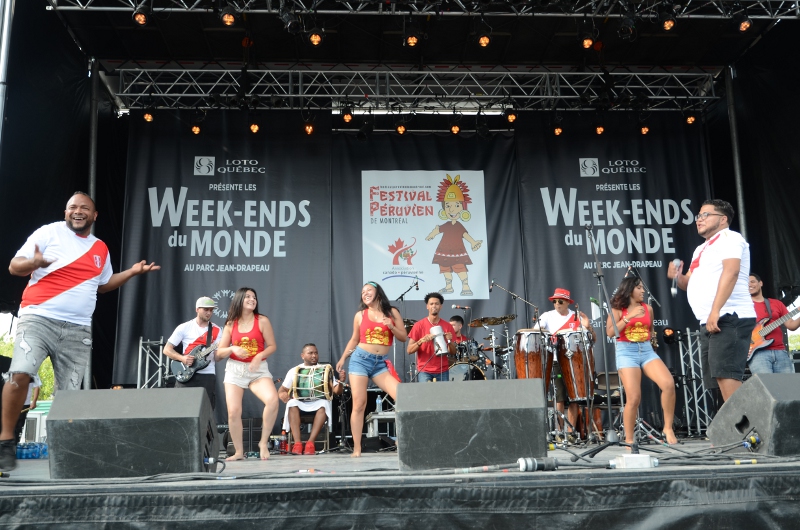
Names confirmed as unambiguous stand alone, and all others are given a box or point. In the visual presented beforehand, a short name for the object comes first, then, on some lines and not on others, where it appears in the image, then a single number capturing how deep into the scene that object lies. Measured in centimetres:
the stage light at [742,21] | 1003
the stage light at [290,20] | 981
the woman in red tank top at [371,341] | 748
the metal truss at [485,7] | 1008
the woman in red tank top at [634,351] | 721
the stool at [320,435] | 1050
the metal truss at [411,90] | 1236
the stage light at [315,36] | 1012
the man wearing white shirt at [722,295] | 505
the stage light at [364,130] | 1262
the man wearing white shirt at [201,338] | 855
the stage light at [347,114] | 1206
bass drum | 972
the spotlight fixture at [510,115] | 1262
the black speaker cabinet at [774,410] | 364
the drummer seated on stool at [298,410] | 1002
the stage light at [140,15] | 969
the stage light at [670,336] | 1146
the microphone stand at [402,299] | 1185
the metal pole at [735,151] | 1219
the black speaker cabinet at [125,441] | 349
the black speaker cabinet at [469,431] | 355
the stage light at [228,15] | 970
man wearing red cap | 976
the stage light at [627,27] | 988
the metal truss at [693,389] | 1130
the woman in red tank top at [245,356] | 743
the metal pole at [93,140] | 1152
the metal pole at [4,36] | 604
